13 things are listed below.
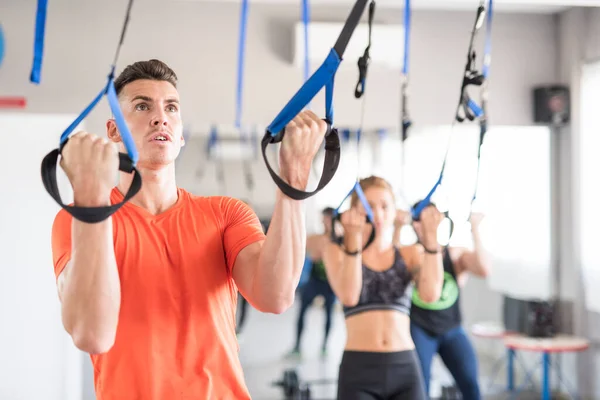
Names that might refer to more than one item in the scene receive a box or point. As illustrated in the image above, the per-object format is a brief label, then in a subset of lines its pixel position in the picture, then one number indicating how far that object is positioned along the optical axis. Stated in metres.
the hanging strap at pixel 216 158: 4.65
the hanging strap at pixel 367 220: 2.13
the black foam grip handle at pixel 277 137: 1.27
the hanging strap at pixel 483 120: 2.44
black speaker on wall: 4.83
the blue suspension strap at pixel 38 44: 1.43
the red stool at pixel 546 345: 4.49
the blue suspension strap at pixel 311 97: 1.25
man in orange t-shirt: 1.23
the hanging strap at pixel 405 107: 2.64
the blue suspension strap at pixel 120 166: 1.19
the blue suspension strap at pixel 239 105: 3.76
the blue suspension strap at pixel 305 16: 2.31
